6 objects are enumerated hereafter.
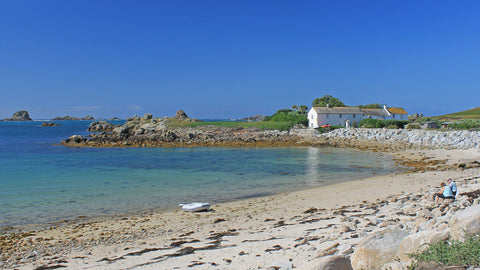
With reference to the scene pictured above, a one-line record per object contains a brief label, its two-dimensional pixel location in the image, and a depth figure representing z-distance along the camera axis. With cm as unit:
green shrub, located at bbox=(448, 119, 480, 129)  4825
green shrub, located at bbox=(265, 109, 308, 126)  6625
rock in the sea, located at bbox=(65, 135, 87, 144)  4559
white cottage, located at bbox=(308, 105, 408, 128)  6116
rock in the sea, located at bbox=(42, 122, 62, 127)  12315
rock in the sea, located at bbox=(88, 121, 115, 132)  7971
